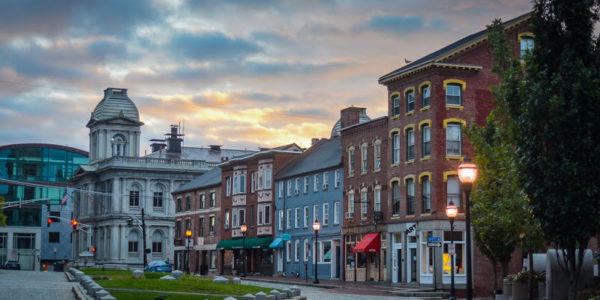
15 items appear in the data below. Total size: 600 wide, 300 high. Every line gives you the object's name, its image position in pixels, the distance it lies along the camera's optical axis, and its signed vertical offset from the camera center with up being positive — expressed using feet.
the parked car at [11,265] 372.89 -12.26
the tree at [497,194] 136.15 +6.71
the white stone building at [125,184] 407.23 +23.52
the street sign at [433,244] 142.12 -1.07
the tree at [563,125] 86.07 +10.50
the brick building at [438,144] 187.11 +19.05
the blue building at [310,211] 234.58 +6.74
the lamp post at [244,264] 248.71 -7.92
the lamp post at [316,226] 206.69 +2.34
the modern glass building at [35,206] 486.79 +15.65
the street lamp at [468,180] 88.12 +5.47
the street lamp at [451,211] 112.10 +3.14
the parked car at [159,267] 255.09 -8.59
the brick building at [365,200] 208.64 +8.46
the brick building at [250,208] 274.77 +8.59
